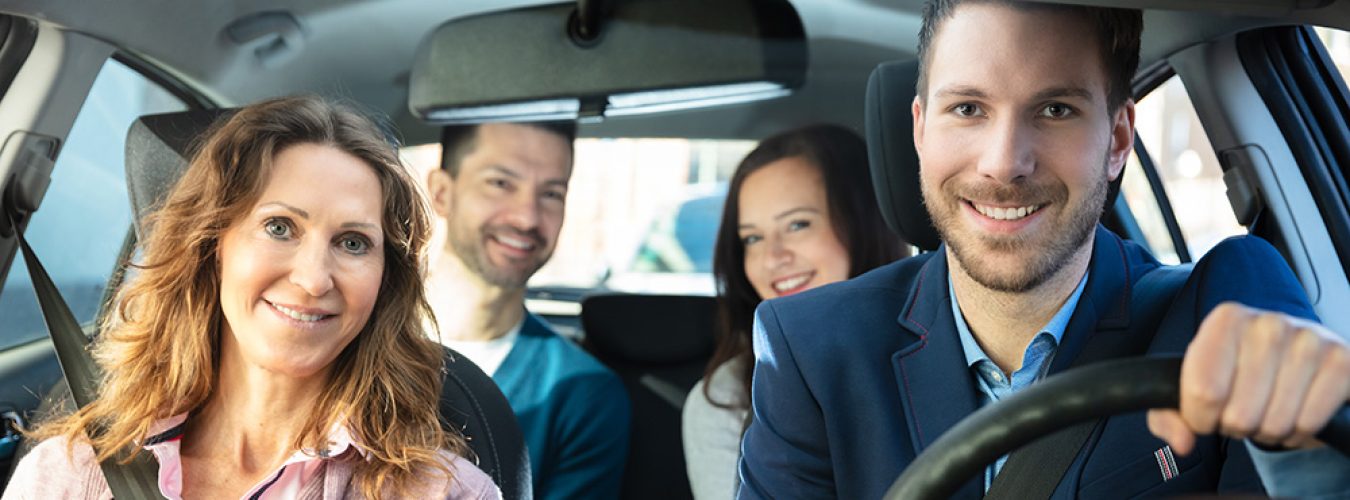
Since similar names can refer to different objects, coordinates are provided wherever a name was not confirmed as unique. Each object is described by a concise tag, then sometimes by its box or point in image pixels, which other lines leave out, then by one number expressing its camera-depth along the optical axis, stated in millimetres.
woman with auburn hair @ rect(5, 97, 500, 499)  1812
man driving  1570
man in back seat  2730
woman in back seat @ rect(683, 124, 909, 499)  2721
